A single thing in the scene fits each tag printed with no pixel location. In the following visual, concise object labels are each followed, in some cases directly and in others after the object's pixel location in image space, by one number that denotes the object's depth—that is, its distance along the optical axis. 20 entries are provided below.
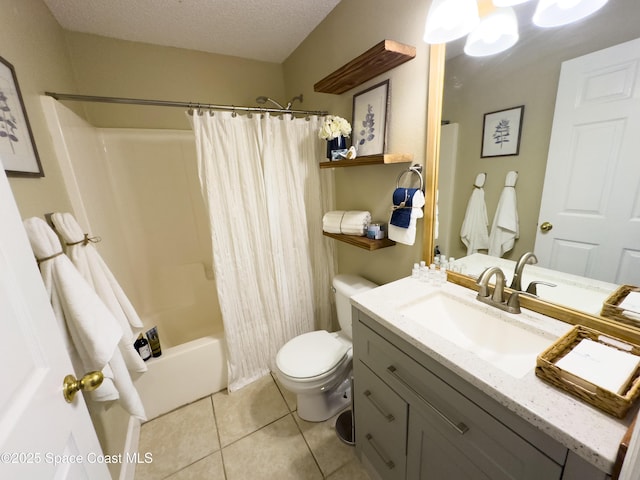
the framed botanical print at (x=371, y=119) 1.33
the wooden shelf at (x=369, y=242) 1.38
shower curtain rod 1.24
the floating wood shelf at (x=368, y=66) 1.09
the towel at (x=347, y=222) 1.50
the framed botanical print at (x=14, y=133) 0.87
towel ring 1.21
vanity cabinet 0.58
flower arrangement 1.46
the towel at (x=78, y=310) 0.86
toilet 1.36
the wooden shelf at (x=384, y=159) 1.21
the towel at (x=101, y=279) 1.05
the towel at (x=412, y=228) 1.19
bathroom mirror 0.75
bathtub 1.56
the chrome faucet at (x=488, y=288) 0.97
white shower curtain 1.52
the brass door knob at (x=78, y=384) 0.61
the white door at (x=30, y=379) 0.45
